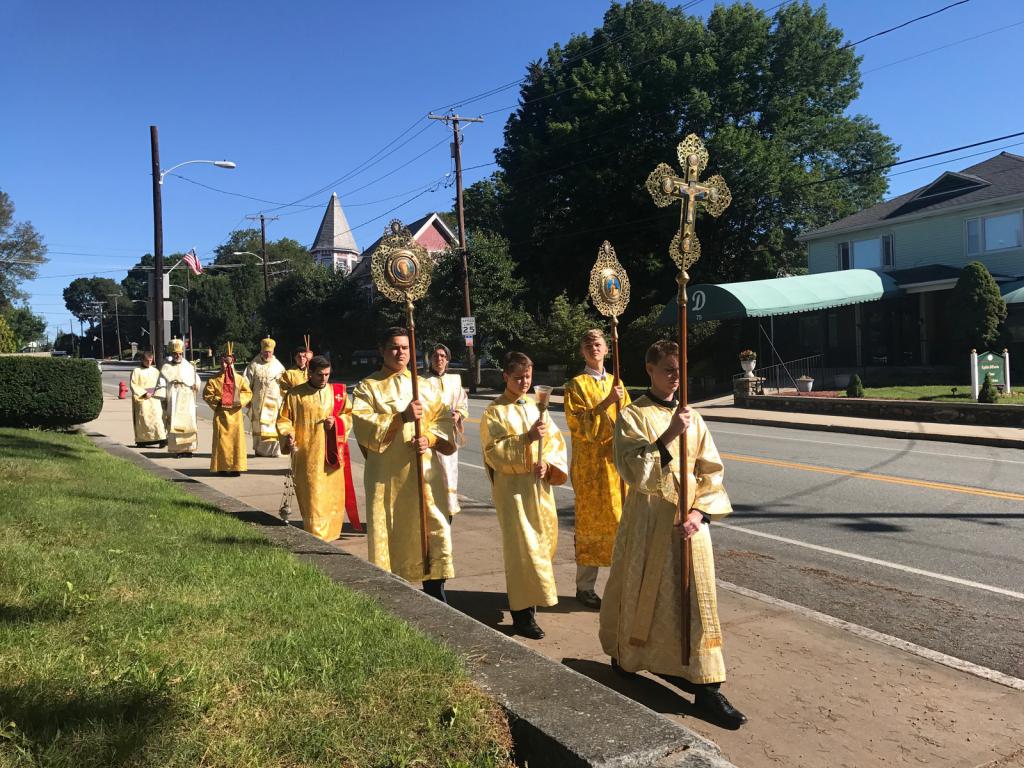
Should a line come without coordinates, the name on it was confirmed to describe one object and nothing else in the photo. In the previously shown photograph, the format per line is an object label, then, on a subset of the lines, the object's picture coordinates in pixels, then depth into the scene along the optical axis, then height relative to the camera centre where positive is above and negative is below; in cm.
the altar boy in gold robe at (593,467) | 571 -65
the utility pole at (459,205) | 3175 +643
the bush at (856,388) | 2170 -68
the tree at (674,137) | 3800 +1072
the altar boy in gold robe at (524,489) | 508 -71
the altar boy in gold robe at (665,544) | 392 -84
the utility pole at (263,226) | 5113 +920
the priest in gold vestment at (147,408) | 1541 -44
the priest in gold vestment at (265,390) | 1238 -15
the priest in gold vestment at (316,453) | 736 -65
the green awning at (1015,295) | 2505 +179
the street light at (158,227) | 2180 +408
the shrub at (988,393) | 1783 -75
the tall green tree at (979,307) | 2458 +143
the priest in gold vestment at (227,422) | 1197 -57
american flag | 3394 +483
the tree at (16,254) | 6619 +1046
